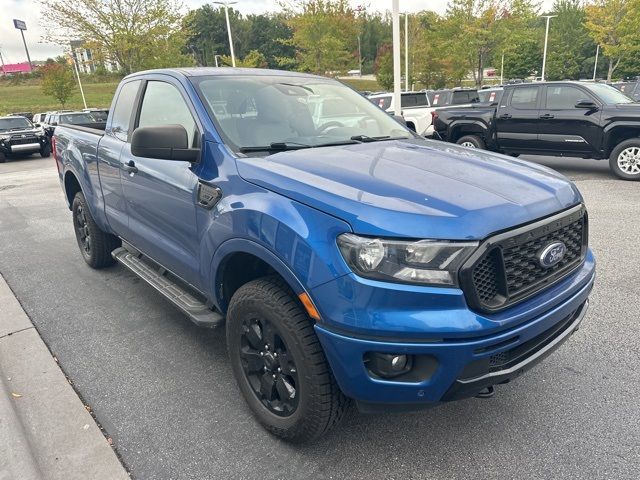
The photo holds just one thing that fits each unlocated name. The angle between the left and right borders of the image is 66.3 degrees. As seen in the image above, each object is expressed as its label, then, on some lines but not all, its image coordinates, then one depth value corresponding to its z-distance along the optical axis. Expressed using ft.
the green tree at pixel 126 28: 77.05
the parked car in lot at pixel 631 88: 48.48
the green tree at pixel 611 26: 102.73
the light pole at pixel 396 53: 39.81
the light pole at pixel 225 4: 81.43
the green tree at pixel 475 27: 97.60
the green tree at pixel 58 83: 112.47
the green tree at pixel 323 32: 92.12
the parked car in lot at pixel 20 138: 60.08
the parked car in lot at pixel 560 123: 28.40
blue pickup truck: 6.42
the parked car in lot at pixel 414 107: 43.68
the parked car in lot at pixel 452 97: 52.24
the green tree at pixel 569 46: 178.26
